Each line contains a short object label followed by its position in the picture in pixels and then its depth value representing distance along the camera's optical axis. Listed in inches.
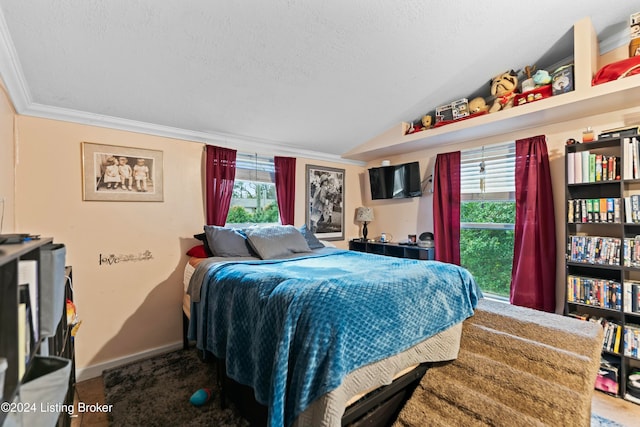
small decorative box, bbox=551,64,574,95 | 90.0
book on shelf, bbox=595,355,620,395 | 83.3
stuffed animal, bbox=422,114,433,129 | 128.0
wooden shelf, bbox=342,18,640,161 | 83.0
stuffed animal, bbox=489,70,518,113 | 104.3
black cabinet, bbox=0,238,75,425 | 29.6
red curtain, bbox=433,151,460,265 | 129.6
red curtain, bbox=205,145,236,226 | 114.7
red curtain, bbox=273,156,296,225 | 136.9
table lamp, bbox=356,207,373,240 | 163.9
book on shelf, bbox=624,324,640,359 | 81.0
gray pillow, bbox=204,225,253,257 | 101.4
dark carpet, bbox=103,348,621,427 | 70.9
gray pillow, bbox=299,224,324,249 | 126.0
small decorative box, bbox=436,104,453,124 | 121.0
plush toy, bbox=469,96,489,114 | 112.7
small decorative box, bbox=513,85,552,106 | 95.1
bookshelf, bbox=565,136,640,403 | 82.6
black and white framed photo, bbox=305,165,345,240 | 151.3
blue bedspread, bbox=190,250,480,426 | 49.5
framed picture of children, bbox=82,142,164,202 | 92.7
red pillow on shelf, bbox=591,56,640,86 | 77.8
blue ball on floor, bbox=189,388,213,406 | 75.9
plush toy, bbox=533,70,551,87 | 96.0
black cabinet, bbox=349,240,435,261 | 132.7
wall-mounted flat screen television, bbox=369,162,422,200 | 143.6
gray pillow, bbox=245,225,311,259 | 103.5
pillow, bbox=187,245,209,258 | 106.4
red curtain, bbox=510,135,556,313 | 103.6
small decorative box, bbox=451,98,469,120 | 116.5
